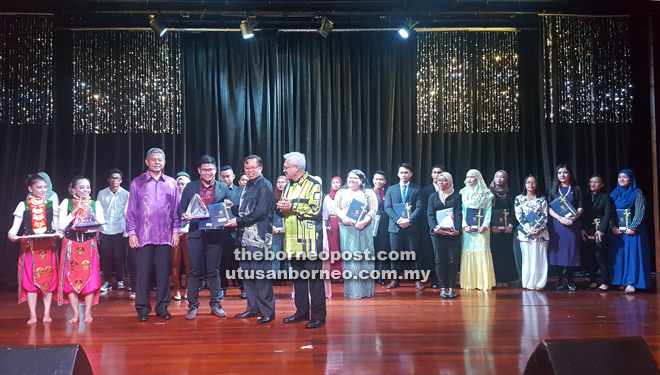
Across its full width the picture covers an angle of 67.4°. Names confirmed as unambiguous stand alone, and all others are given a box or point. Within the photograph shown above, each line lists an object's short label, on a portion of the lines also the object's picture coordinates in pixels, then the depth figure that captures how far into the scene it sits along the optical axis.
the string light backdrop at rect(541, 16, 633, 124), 7.66
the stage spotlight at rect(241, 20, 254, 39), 6.95
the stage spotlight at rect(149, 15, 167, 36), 6.90
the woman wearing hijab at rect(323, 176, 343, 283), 6.15
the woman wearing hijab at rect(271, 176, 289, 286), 5.68
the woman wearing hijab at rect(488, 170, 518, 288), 6.57
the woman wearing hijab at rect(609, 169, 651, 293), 5.98
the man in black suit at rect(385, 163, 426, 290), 6.48
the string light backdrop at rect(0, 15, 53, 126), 7.31
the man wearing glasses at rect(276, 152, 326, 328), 4.19
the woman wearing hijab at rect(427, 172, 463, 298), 5.77
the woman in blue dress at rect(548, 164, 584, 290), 6.20
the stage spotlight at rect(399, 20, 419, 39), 7.18
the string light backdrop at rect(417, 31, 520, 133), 7.87
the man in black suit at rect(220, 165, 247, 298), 5.59
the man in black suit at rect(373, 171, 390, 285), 6.92
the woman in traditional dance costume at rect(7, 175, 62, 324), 4.46
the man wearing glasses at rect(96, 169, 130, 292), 6.43
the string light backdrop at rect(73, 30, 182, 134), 7.56
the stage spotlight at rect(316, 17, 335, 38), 7.11
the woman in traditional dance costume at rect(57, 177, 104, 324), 4.41
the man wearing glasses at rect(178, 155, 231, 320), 4.60
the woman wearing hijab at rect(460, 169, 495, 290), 6.20
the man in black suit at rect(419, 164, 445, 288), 6.63
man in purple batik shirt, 4.52
